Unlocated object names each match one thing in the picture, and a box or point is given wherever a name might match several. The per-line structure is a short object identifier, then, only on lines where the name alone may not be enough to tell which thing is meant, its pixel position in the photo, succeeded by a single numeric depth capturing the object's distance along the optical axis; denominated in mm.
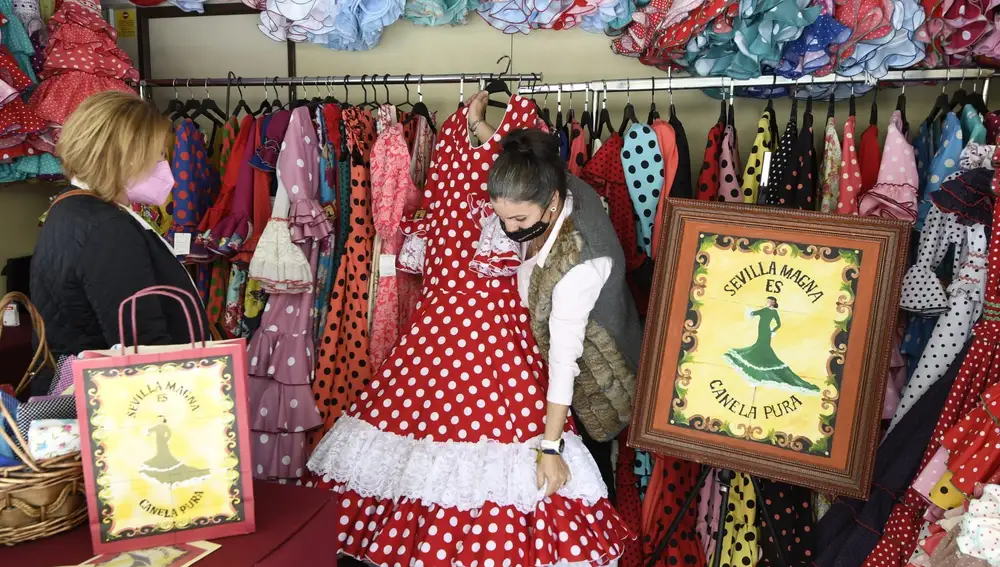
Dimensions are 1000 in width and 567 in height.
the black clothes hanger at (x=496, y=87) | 2627
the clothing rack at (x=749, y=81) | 2389
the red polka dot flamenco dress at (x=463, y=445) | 2031
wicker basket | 1230
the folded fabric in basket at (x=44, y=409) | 1300
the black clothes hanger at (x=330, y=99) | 2876
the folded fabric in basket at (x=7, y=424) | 1254
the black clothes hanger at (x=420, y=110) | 2842
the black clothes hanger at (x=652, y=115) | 2611
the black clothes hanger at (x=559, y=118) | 2676
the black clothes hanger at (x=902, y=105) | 2404
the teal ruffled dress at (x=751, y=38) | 2291
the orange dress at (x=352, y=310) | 2736
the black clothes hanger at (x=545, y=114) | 2606
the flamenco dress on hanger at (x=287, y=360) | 2713
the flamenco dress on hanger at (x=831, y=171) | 2424
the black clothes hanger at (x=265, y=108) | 2973
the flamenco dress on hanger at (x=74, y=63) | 2795
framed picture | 1873
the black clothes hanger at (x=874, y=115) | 2473
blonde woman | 1598
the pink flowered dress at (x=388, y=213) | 2658
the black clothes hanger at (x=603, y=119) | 2678
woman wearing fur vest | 2047
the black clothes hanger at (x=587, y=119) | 2693
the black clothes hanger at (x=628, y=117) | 2611
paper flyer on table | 1230
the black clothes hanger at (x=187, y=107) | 3006
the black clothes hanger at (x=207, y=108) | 3025
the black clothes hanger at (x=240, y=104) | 2980
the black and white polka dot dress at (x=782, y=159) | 2400
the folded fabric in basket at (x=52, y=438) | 1263
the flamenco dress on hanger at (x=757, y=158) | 2451
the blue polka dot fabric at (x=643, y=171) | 2484
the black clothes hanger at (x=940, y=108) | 2387
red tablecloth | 1246
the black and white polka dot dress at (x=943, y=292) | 2158
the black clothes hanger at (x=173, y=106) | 3043
